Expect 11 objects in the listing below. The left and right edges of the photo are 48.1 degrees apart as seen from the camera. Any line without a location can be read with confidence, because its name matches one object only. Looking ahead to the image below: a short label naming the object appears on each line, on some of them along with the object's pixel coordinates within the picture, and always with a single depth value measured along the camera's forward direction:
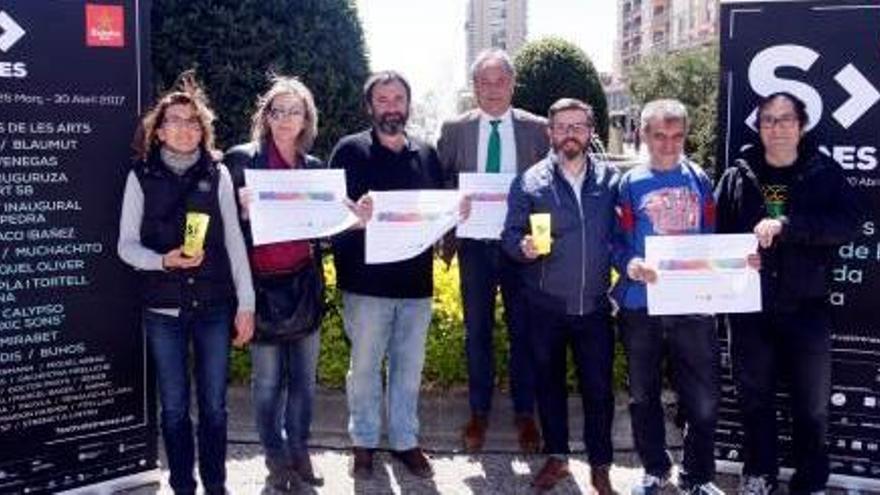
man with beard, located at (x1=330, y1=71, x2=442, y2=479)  5.15
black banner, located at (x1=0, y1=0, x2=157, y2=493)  4.58
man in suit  5.63
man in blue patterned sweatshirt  4.71
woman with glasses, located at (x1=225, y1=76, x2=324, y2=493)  4.86
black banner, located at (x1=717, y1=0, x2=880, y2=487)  5.02
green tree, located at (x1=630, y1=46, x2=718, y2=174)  31.51
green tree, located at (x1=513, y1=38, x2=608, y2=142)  12.09
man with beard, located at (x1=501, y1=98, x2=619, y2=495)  4.83
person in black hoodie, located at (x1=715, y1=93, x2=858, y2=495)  4.66
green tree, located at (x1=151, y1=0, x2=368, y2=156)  6.71
